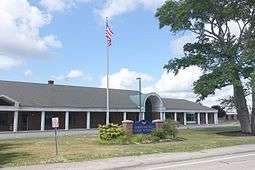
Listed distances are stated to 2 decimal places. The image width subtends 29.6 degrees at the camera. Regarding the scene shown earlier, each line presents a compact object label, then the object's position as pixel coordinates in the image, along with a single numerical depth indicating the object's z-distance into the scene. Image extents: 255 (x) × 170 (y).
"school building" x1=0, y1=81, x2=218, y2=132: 49.66
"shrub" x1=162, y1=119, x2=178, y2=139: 31.45
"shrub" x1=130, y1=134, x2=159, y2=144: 29.47
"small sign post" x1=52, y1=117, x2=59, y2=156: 20.93
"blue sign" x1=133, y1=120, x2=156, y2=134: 32.16
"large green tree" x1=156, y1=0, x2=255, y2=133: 39.47
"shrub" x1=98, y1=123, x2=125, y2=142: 29.84
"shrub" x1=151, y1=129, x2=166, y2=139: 30.89
